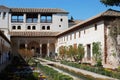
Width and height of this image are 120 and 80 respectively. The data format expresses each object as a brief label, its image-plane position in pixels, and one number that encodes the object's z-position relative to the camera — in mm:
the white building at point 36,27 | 34652
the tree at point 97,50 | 16271
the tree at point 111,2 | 20359
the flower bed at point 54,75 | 7751
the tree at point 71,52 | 20498
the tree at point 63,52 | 24354
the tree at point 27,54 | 21265
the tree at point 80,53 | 19250
